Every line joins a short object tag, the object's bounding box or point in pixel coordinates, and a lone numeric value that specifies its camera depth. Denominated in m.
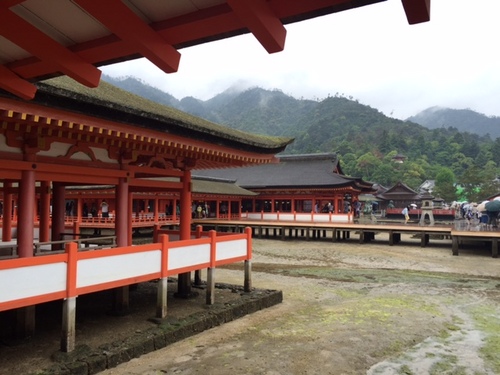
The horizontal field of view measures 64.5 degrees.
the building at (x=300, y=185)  34.25
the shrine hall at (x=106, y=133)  3.11
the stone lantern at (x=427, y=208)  31.78
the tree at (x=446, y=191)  62.44
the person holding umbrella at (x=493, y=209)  29.12
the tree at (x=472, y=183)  59.69
